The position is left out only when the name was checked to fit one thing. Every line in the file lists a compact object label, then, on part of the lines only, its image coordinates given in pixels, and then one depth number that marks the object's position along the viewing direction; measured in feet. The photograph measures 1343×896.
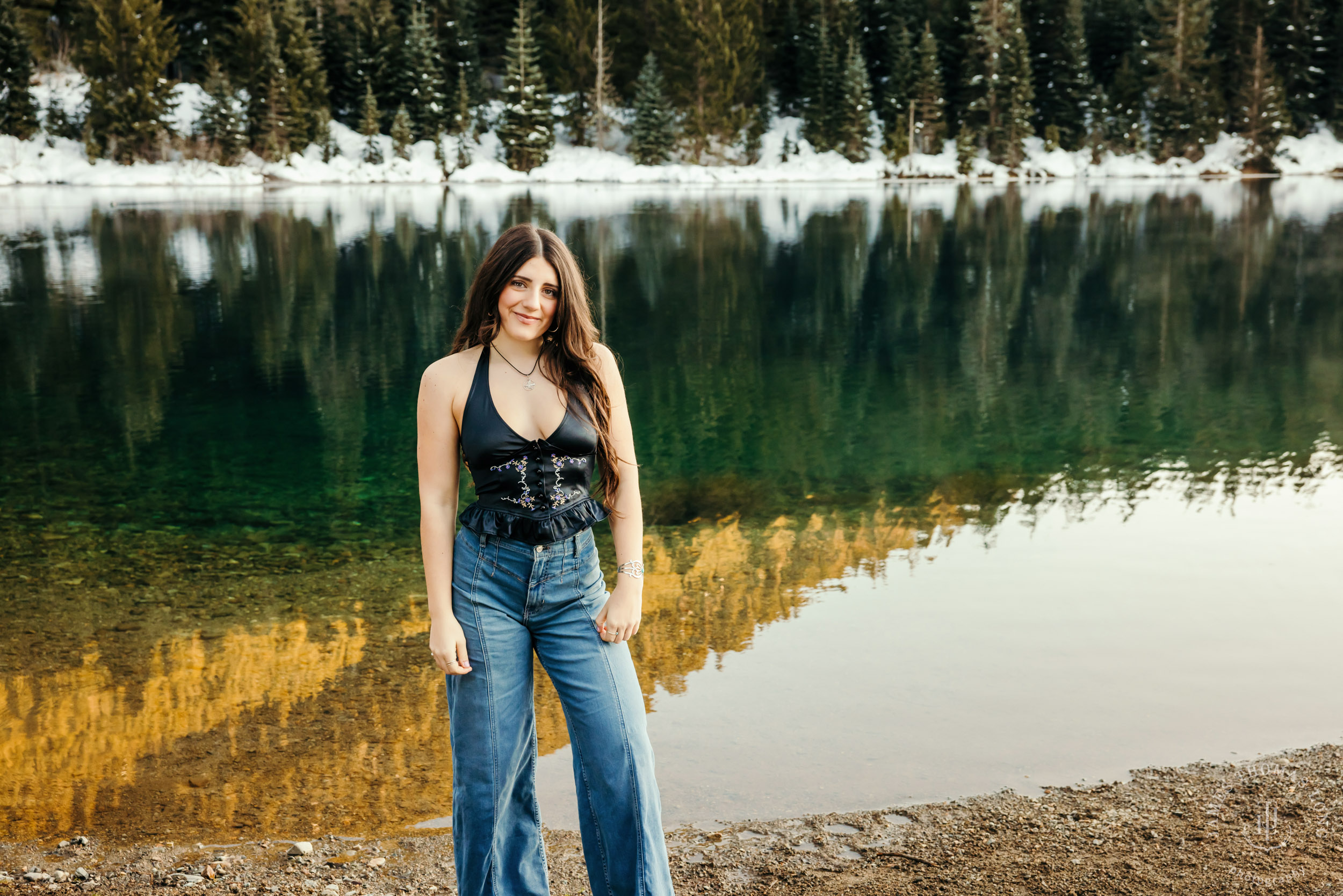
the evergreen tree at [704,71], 222.69
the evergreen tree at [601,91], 228.63
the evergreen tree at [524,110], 210.18
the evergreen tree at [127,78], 179.32
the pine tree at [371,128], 203.41
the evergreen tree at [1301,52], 259.60
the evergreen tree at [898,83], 240.94
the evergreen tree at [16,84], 177.88
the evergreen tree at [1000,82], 235.81
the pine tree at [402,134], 201.87
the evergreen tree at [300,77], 194.08
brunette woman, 9.75
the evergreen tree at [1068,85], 250.57
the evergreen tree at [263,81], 191.21
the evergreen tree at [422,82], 214.69
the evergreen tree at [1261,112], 241.14
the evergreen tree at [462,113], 214.90
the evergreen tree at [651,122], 218.18
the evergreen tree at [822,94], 232.12
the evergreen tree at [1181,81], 247.09
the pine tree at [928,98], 237.25
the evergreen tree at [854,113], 228.63
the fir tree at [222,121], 186.29
